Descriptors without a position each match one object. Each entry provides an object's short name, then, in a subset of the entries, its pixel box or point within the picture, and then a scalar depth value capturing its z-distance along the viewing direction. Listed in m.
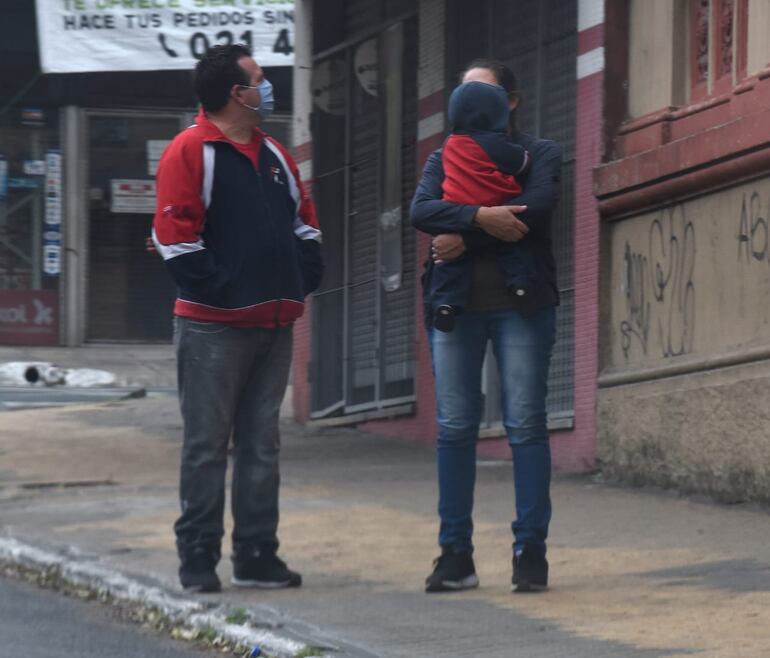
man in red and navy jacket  12.56
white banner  41.84
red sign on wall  45.03
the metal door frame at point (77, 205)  44.91
